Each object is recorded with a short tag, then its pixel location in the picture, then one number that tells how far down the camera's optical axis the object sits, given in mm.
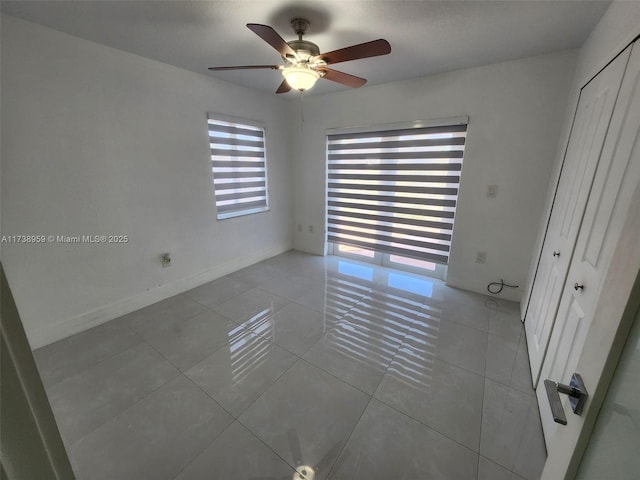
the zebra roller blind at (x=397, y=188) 2928
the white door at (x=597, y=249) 702
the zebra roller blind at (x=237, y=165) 3057
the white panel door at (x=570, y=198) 1379
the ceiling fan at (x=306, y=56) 1547
